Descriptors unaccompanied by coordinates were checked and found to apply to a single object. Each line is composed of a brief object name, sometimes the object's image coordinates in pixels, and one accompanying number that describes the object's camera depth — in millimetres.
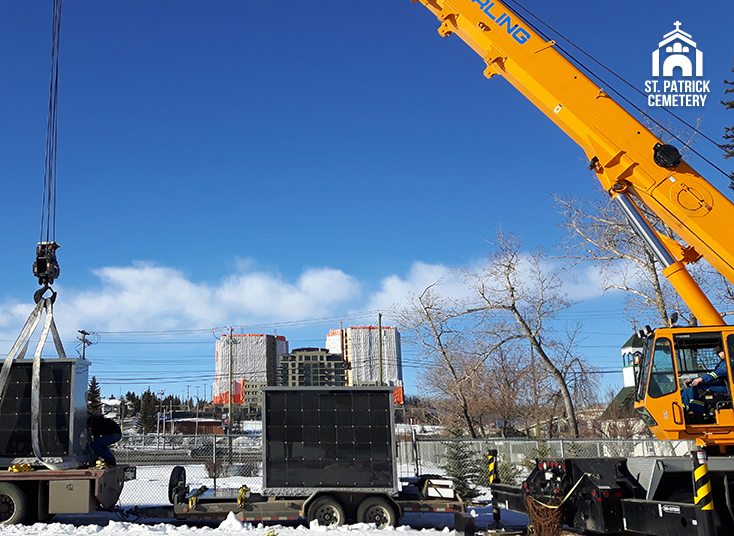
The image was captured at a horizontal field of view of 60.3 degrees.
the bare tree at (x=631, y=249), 21094
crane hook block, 12234
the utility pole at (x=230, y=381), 41750
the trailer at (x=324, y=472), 11250
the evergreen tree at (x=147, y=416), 70500
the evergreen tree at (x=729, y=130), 25794
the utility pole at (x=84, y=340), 45719
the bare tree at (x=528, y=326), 24016
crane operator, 8273
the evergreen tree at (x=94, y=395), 39050
